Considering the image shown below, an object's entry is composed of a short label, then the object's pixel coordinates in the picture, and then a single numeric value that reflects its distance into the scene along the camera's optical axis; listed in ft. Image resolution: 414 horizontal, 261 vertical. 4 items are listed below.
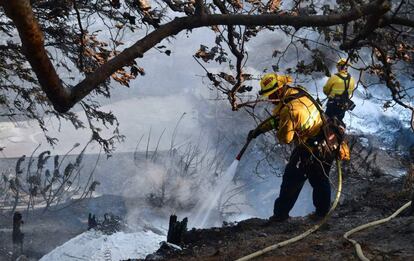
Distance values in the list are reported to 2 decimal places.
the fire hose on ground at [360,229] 21.75
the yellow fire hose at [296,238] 24.81
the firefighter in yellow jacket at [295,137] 29.78
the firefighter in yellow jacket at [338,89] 46.47
